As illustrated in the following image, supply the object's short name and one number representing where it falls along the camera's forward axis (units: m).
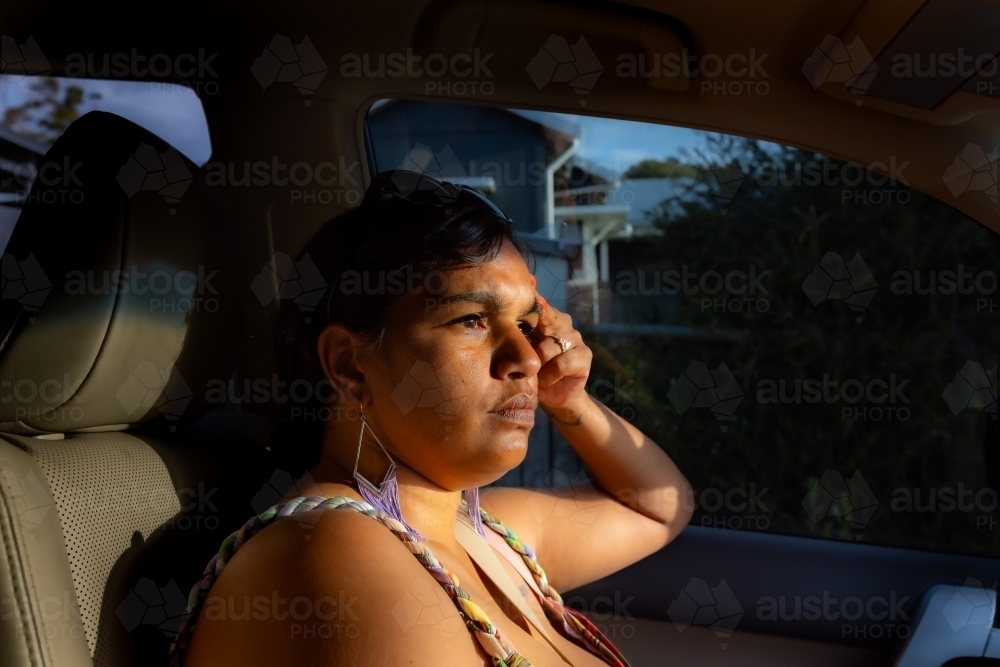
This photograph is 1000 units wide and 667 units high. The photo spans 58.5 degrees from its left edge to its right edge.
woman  1.19
